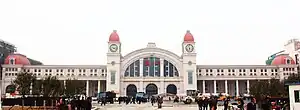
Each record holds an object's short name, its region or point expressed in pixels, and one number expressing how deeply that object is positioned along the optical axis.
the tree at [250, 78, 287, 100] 49.91
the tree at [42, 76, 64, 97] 42.28
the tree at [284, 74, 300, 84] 66.36
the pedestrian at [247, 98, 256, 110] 16.94
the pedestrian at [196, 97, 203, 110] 32.18
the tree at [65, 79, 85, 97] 56.62
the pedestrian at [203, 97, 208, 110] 31.50
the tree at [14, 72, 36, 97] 43.28
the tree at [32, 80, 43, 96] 43.16
